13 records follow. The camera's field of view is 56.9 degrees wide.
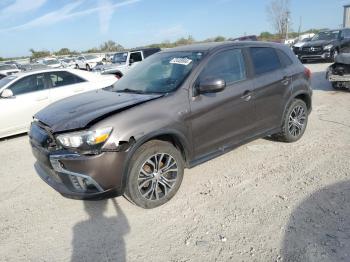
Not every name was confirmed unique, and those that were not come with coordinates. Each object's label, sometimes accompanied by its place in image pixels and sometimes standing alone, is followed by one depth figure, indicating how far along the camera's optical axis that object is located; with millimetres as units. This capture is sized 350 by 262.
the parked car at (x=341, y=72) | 8918
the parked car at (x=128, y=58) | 15586
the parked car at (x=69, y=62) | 31156
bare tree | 42156
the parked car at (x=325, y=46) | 17250
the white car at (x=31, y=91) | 6797
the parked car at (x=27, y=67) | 21828
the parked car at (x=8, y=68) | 21153
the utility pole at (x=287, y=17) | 41912
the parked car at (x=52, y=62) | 29602
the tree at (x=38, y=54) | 57125
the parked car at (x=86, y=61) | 32469
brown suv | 3262
